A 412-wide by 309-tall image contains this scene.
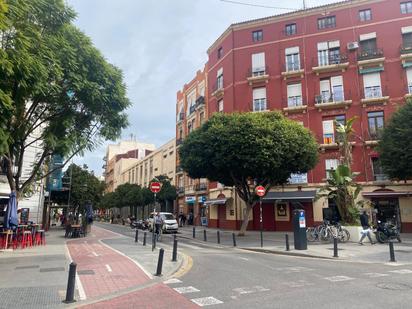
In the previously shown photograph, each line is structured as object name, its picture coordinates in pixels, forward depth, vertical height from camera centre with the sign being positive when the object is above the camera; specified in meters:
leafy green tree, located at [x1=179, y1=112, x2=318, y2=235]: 22.48 +4.34
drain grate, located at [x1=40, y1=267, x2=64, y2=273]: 10.10 -1.53
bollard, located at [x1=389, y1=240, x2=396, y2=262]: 12.06 -1.36
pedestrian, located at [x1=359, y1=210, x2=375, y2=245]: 17.59 -0.61
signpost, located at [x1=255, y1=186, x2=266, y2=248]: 20.14 +1.46
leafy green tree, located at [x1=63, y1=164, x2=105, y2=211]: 40.22 +3.66
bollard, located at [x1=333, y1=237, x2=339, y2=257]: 13.52 -1.36
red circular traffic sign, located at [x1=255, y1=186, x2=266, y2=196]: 20.14 +1.46
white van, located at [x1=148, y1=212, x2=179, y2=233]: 29.78 -0.74
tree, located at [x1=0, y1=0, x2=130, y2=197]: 8.90 +4.67
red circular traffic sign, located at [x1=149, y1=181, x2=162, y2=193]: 15.87 +1.33
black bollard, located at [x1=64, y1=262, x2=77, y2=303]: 6.95 -1.37
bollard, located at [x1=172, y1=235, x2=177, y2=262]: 12.29 -1.30
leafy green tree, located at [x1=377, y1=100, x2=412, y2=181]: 23.19 +4.68
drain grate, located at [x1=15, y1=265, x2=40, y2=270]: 10.77 -1.51
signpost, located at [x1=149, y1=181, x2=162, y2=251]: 15.87 +1.33
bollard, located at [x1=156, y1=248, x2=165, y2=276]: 9.77 -1.36
